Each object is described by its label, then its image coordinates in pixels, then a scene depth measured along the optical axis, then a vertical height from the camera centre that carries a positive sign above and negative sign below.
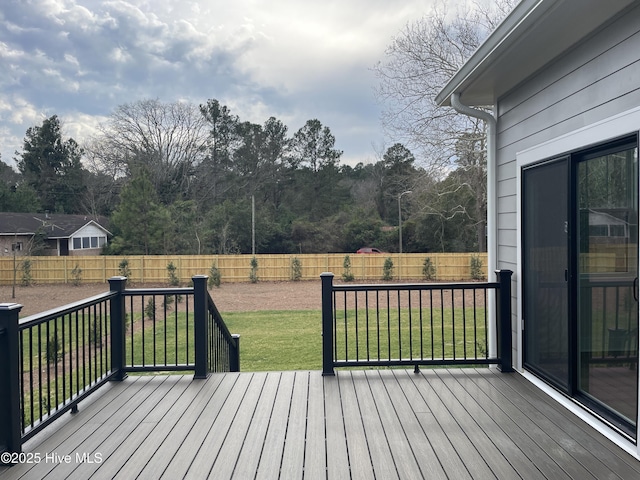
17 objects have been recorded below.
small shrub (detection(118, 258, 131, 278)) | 18.33 -1.05
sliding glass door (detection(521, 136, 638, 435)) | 2.65 -0.25
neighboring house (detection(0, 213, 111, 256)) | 22.25 +0.39
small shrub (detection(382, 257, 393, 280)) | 18.27 -1.20
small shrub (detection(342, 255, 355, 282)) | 18.34 -1.10
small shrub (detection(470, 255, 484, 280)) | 17.44 -1.10
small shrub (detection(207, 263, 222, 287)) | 17.34 -1.35
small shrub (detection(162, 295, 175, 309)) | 13.70 -1.76
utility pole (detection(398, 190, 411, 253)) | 24.62 +0.12
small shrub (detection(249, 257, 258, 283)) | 18.53 -1.22
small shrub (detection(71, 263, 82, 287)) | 18.59 -1.33
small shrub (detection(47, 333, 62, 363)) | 7.75 -1.84
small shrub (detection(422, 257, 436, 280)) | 18.12 -1.15
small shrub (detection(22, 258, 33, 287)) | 18.20 -1.21
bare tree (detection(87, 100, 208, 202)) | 30.61 +6.51
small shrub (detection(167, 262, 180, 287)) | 18.16 -1.33
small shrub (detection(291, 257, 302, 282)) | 18.62 -1.16
